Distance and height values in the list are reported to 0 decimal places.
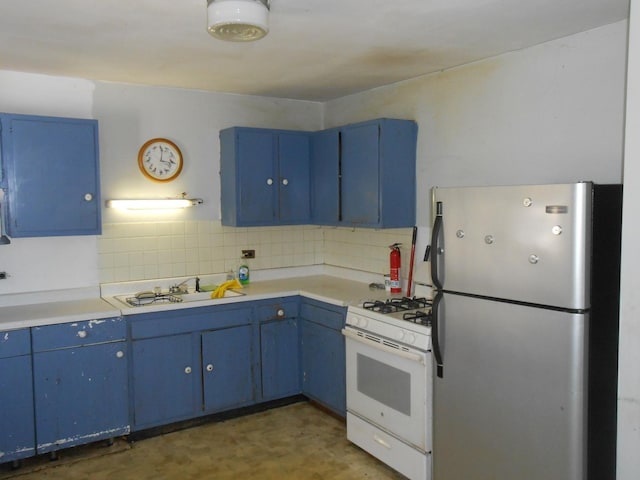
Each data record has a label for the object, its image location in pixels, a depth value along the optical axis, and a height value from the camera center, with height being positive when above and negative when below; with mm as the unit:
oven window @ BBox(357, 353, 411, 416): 3193 -1078
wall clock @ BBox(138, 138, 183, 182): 4254 +363
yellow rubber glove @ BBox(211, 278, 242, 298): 4238 -640
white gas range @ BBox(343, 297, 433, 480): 3072 -1055
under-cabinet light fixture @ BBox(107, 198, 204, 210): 4098 +25
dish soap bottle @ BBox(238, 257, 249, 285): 4645 -571
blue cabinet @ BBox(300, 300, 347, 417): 3922 -1103
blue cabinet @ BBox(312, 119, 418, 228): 3975 +237
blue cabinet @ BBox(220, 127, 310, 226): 4391 +238
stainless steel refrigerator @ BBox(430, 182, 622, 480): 2363 -572
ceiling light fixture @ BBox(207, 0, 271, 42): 2281 +784
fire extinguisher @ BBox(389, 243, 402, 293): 4160 -476
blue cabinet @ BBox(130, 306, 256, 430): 3777 -1120
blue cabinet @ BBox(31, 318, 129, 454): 3424 -1119
